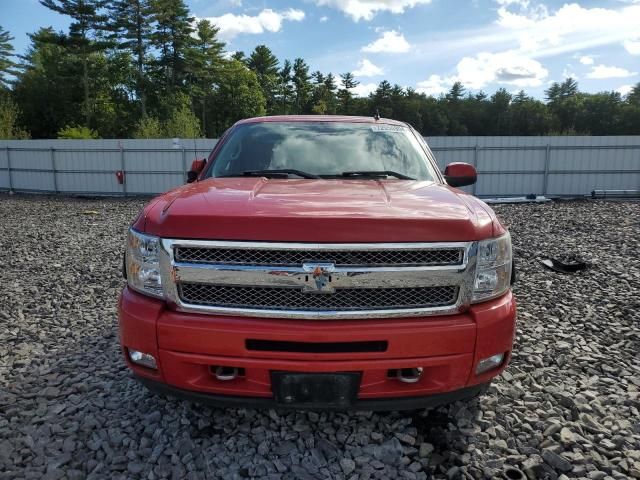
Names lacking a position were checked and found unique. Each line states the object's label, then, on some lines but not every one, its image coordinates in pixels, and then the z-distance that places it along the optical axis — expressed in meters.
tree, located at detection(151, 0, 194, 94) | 45.09
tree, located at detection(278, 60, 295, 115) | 76.31
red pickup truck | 1.95
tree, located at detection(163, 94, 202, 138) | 28.47
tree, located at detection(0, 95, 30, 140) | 27.70
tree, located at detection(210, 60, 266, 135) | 56.98
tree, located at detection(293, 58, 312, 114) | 78.44
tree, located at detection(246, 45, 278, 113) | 73.88
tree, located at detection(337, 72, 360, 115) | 83.69
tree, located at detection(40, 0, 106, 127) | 38.81
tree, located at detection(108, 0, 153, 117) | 41.03
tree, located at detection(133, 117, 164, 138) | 27.92
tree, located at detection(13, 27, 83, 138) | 44.28
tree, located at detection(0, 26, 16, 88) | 51.19
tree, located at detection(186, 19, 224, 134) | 49.38
